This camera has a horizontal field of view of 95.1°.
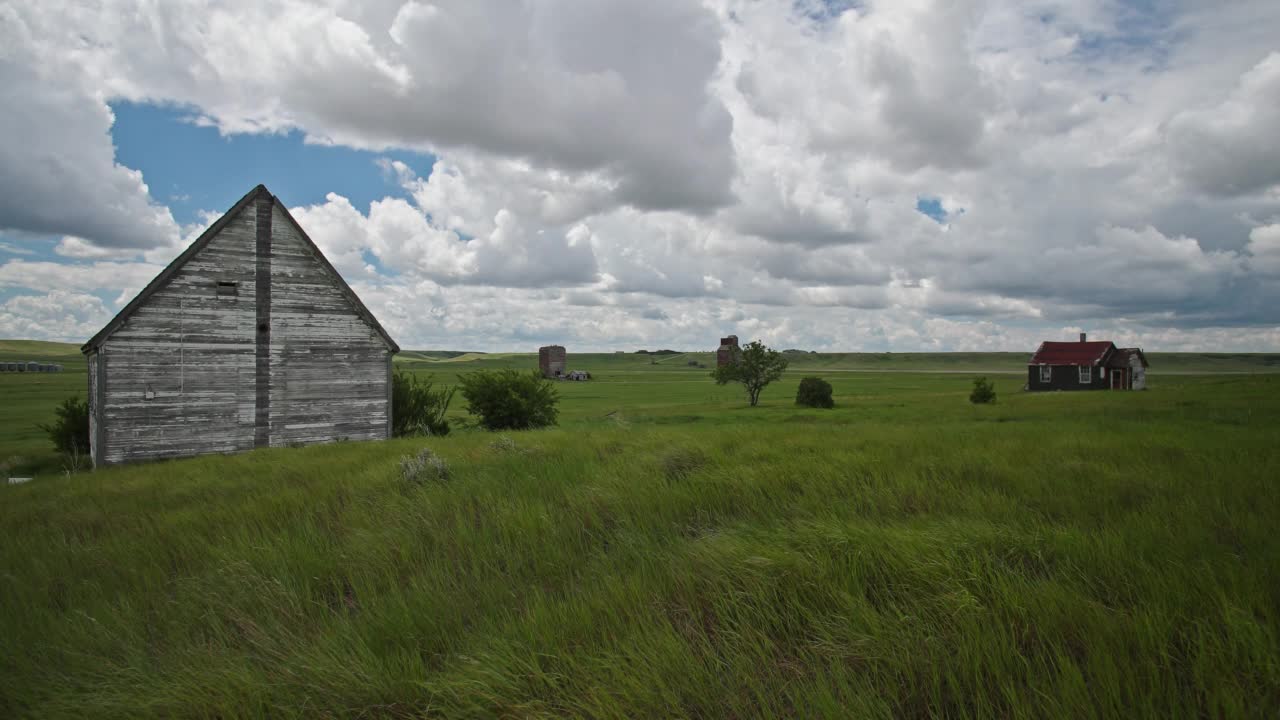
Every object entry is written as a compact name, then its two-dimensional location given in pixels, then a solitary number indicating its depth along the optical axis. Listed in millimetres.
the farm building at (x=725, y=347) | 119750
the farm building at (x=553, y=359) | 138625
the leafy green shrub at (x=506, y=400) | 23484
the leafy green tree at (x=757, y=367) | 53125
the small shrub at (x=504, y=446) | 9805
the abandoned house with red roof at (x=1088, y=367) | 61719
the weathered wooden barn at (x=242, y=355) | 18031
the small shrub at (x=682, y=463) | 6832
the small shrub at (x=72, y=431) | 22766
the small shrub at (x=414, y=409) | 24469
